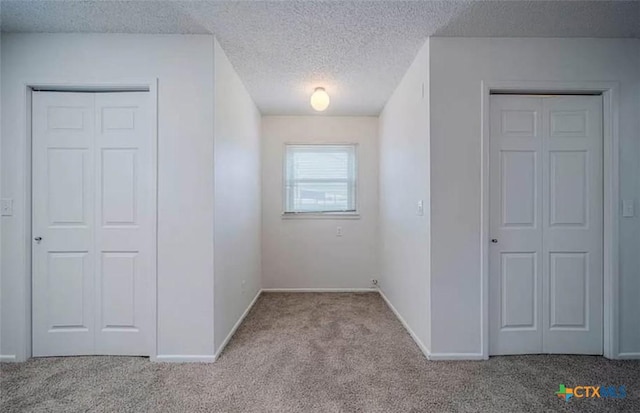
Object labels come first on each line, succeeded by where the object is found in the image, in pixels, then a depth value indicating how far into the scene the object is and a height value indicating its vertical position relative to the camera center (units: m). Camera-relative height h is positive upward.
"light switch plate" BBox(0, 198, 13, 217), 2.32 -0.02
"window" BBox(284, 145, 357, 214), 4.38 +0.36
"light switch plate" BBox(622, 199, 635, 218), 2.39 +0.00
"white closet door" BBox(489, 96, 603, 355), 2.42 -0.12
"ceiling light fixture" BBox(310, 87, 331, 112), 3.16 +1.11
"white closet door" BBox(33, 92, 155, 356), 2.38 -0.14
